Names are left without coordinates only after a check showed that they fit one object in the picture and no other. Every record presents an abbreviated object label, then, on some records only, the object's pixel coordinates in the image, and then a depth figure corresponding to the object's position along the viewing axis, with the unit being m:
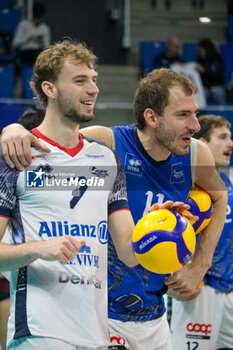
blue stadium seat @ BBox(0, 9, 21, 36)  18.53
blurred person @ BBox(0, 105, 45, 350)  7.23
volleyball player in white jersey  4.57
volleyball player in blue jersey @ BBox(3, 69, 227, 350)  5.87
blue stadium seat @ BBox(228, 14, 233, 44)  19.25
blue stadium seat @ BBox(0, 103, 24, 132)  12.51
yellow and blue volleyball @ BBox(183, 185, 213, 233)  6.24
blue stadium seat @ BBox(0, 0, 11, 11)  19.37
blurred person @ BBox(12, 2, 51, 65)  17.19
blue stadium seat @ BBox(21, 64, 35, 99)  15.12
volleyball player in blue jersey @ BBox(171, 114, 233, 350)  7.57
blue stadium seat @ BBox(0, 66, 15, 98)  15.61
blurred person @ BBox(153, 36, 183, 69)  17.03
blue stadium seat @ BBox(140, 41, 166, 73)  18.42
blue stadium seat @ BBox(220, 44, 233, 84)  17.33
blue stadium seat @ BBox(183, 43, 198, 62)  18.02
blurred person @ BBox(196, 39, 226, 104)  16.52
